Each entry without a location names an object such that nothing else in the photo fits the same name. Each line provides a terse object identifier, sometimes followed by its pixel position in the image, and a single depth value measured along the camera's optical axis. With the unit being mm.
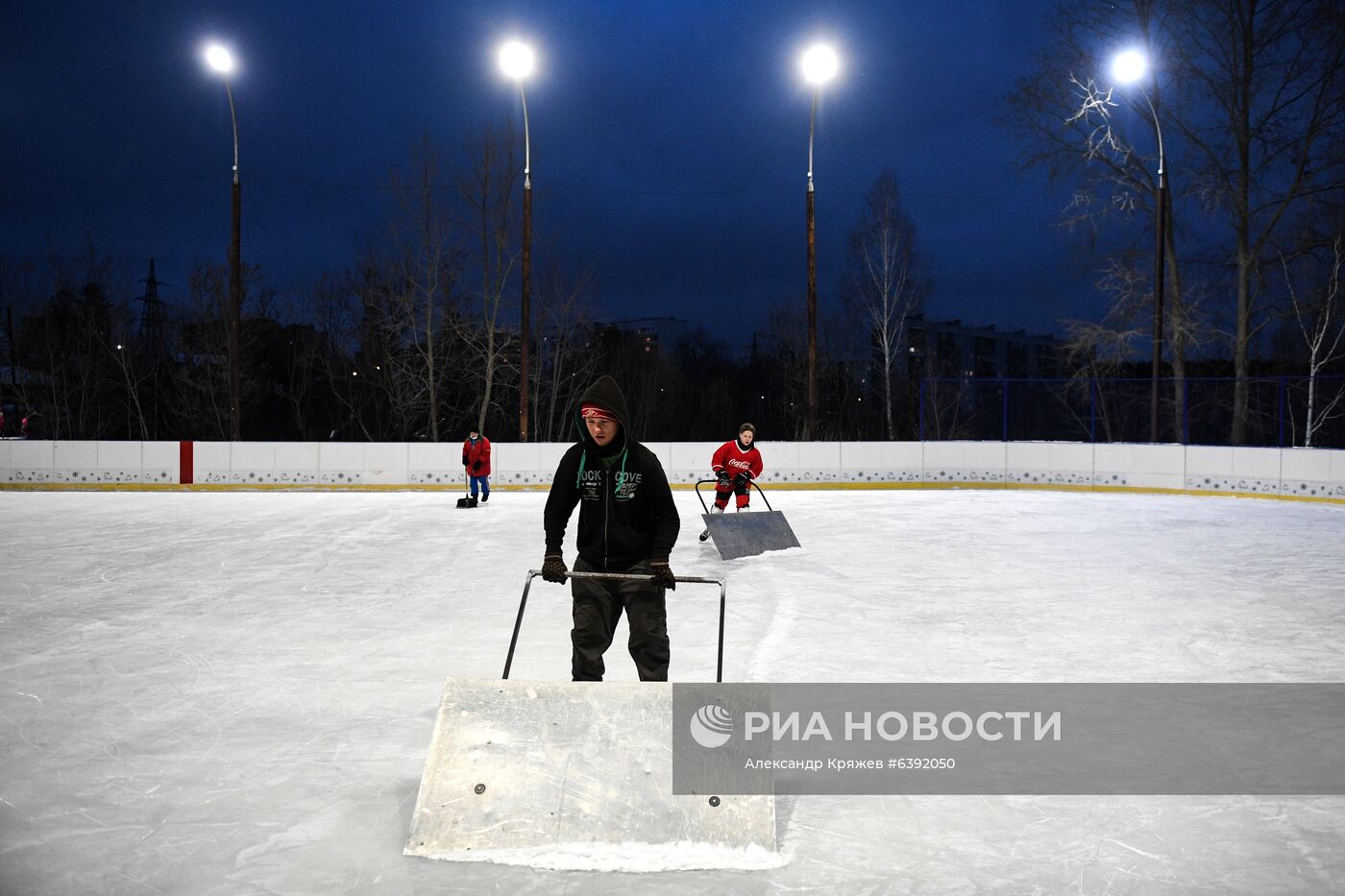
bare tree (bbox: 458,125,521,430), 29828
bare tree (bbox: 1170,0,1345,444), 23766
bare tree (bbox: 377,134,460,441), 31766
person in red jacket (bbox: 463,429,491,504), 17172
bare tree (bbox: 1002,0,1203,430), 25547
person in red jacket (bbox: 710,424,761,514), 12711
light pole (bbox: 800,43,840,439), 20578
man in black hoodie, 4547
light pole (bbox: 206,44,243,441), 22531
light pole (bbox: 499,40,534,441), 22177
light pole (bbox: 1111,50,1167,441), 21359
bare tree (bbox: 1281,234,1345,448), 26797
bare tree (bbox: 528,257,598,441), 37594
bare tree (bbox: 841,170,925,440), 36312
